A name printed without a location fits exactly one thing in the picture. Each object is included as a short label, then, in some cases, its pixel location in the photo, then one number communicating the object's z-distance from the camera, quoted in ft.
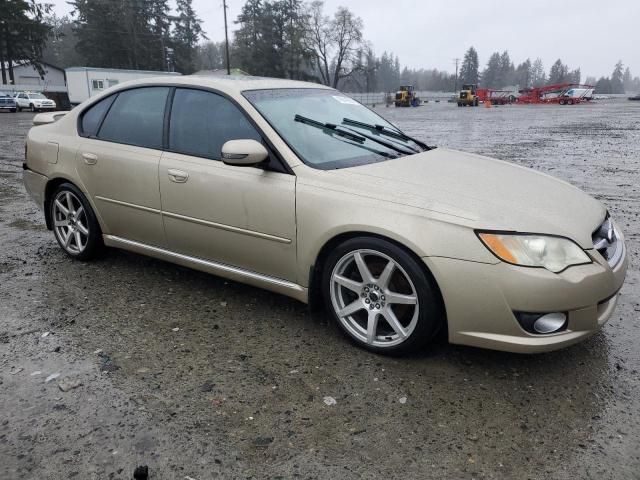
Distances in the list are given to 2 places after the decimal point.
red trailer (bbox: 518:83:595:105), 174.81
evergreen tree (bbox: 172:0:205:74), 233.14
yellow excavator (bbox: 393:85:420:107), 182.29
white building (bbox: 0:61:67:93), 186.74
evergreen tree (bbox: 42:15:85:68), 266.06
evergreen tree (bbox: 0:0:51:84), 171.32
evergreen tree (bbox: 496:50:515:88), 476.13
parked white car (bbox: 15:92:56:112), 125.08
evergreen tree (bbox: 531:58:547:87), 506.89
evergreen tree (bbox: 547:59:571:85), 474.49
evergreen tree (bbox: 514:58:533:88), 488.85
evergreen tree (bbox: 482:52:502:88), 467.11
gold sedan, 8.84
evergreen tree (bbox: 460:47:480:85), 421.59
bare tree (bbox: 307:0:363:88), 281.74
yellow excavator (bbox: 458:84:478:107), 173.68
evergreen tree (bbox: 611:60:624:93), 468.79
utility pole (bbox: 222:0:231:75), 176.37
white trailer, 138.62
